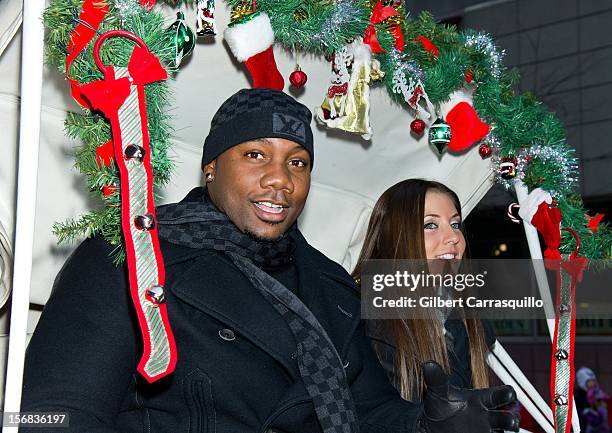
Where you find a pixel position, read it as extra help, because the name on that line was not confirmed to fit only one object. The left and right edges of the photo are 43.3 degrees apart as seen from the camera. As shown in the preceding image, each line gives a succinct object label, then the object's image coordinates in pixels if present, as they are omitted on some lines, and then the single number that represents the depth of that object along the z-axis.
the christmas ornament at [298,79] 2.42
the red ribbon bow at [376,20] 2.51
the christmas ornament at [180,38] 1.83
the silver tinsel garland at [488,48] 2.87
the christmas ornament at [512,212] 3.08
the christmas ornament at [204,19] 2.03
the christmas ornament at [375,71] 2.51
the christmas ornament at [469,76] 2.85
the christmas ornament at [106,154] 1.68
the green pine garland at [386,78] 1.69
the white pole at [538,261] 3.04
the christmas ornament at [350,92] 2.47
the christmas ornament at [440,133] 2.79
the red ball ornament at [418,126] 2.88
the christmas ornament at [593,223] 2.98
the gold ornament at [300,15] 2.25
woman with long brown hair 2.80
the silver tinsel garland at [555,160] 2.92
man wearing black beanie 1.76
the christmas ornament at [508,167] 2.99
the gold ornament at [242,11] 2.13
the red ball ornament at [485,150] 3.05
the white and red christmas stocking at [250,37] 2.13
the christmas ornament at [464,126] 2.89
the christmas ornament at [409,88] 2.66
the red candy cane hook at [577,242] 2.91
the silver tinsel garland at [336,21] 2.27
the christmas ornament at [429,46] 2.72
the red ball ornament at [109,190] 1.69
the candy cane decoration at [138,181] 1.53
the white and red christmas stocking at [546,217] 2.92
